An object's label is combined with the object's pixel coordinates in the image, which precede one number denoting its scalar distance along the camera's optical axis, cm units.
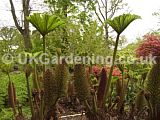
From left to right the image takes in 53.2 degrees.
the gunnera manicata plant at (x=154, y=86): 206
